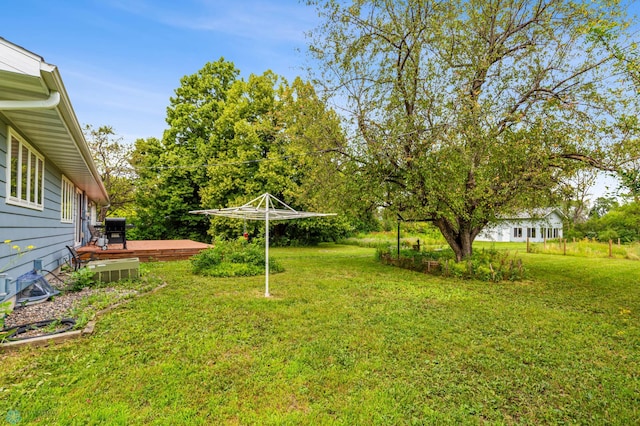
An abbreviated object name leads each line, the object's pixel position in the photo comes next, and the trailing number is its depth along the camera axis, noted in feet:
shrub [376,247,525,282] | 28.60
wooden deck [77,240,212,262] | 33.63
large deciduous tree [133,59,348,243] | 59.82
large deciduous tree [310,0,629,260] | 26.43
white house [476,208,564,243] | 94.73
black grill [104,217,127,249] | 37.32
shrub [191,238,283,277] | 28.40
